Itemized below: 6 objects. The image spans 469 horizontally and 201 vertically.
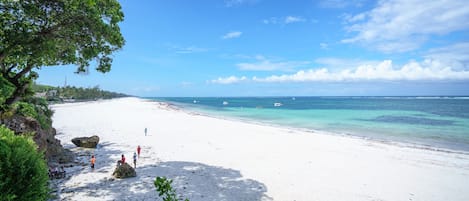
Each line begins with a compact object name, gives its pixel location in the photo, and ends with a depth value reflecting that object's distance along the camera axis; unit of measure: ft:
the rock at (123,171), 31.86
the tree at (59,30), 18.90
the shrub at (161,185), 8.65
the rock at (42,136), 32.76
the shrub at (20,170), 14.08
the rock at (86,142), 49.11
